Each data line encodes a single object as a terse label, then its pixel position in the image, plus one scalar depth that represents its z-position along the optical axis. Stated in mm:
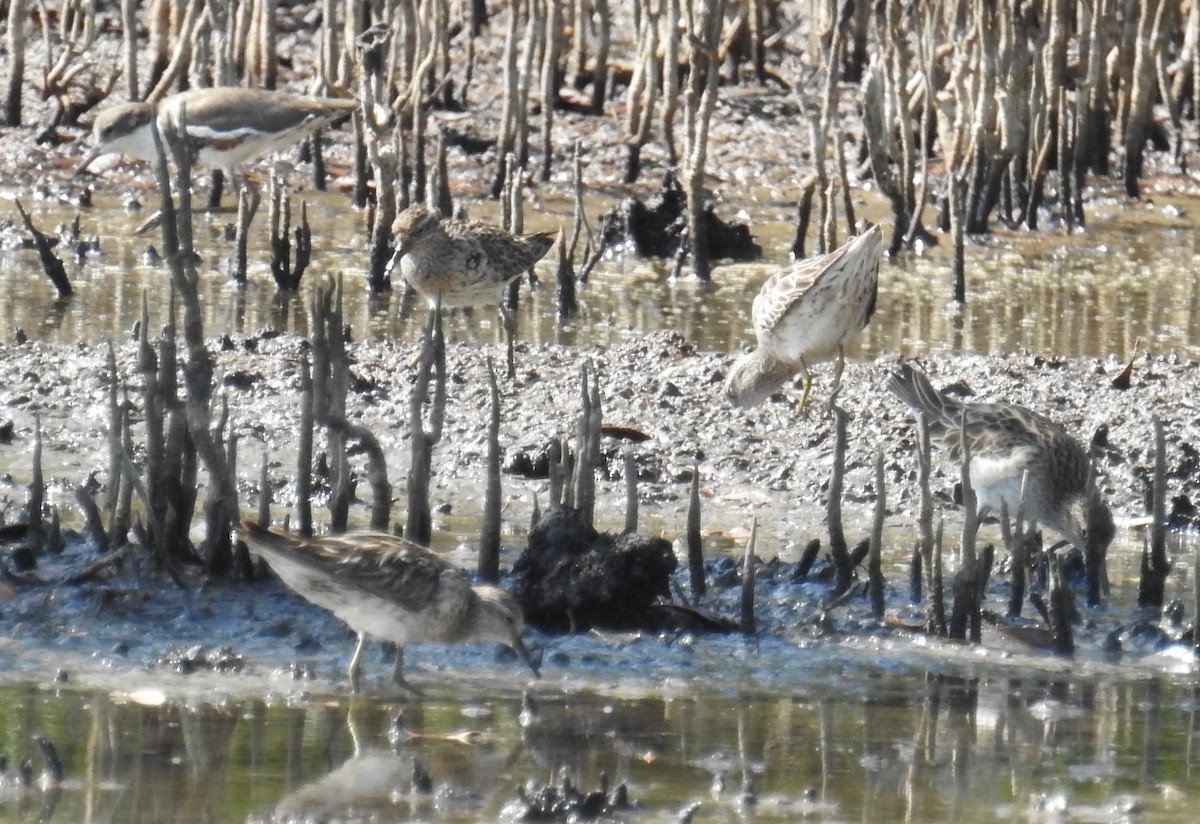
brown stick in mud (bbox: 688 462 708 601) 13836
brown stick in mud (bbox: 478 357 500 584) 13297
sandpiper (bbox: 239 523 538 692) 11867
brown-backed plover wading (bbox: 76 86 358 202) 29062
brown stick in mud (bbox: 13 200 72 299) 24156
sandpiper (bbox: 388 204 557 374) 22203
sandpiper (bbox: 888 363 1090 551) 15742
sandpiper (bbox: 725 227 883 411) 18641
